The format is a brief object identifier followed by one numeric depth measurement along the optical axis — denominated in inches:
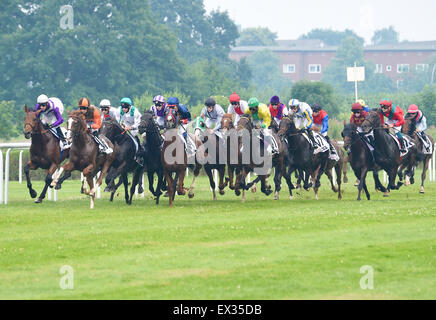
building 5177.2
